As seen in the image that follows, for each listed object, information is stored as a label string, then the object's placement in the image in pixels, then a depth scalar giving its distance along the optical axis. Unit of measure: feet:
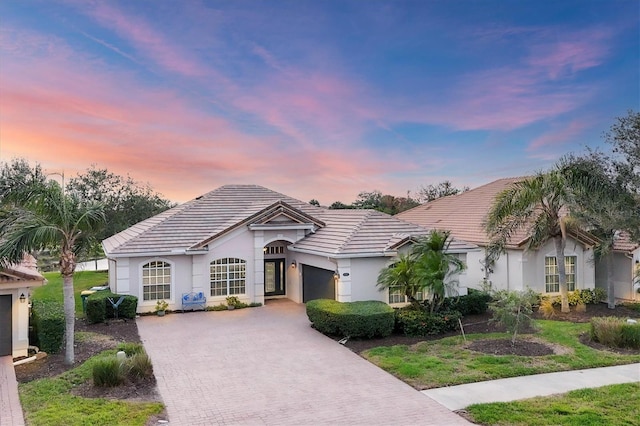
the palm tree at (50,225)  36.70
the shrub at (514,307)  43.98
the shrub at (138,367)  34.30
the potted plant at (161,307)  62.64
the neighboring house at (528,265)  69.00
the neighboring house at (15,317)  41.34
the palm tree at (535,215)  60.80
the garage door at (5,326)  41.45
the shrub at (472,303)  60.85
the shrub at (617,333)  43.80
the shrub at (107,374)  32.86
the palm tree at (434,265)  50.47
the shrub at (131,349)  39.50
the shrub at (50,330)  42.06
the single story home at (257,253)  59.93
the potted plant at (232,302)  66.59
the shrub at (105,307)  56.75
